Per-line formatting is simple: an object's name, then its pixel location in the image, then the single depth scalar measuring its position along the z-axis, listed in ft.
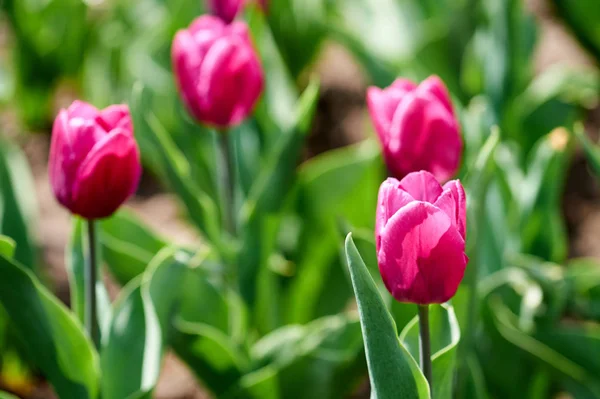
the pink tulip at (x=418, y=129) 4.63
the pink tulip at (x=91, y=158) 4.51
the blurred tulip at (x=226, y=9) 5.38
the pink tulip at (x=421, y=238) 4.26
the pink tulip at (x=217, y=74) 4.88
